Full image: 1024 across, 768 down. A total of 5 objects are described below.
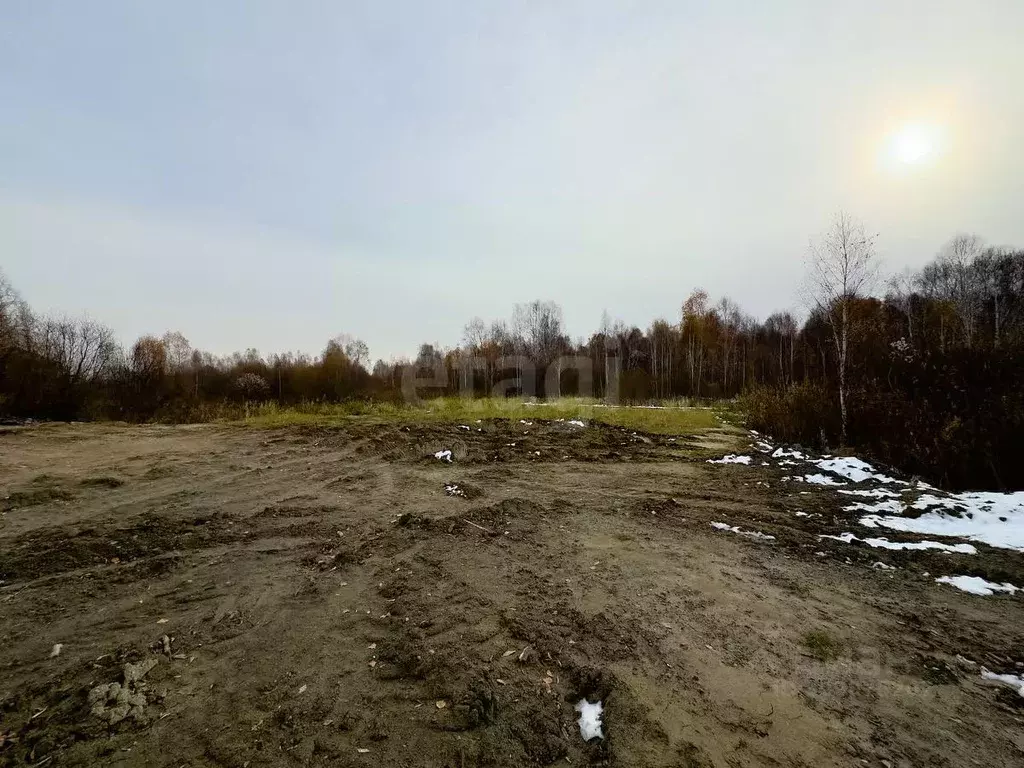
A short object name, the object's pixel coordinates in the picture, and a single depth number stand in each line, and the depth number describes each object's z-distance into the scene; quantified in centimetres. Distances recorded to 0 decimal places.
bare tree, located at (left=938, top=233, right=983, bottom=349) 2909
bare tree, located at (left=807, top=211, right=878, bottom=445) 1141
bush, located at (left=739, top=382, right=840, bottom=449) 1191
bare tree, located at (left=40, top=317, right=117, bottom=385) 2427
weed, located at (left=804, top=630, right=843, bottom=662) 329
